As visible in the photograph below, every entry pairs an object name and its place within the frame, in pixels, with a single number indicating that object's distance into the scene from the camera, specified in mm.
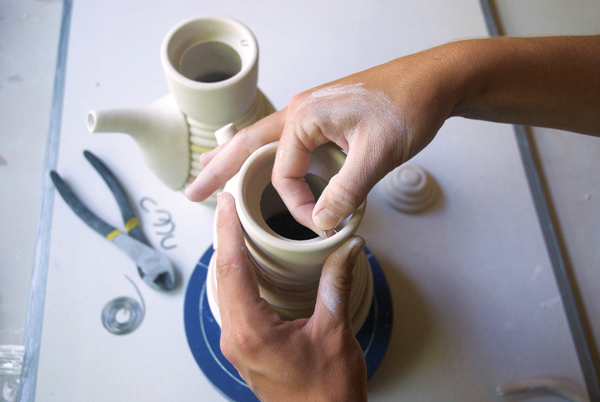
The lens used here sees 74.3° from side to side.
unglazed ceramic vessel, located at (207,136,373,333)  478
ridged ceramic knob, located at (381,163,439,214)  858
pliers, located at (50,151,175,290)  766
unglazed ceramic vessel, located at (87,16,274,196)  616
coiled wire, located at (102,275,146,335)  750
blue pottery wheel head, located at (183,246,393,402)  689
